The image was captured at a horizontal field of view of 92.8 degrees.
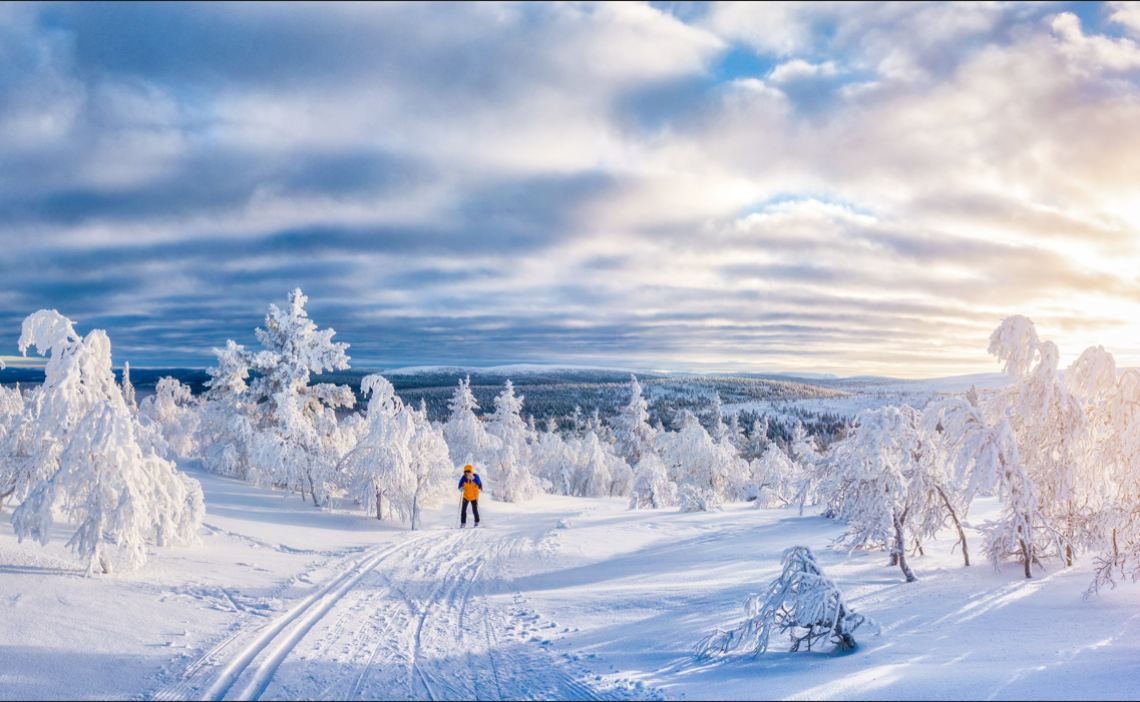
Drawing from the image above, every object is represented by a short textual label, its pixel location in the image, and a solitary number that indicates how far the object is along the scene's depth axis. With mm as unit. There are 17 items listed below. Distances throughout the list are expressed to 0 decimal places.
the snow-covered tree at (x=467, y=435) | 38747
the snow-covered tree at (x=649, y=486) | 32375
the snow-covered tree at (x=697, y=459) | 37438
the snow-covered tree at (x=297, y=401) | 22469
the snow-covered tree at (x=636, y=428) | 48688
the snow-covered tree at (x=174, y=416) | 46219
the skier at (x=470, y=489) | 18409
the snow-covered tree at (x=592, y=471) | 49750
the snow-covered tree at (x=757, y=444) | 67500
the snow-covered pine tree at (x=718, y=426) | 47350
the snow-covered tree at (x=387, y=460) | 19266
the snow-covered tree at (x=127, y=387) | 42584
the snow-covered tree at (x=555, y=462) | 54156
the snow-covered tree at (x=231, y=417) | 25281
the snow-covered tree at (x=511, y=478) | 35531
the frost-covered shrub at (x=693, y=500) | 25844
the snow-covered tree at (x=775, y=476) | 34188
